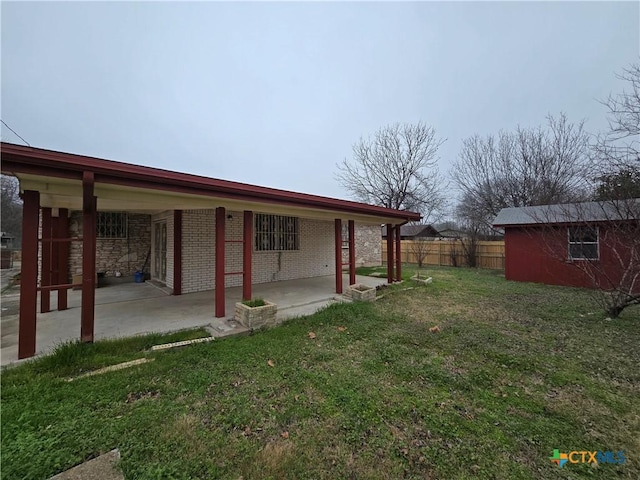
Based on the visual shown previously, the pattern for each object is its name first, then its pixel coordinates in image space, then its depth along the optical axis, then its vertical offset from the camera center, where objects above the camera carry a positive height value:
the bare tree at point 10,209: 18.18 +2.99
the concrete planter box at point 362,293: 6.43 -1.18
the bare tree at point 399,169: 19.59 +5.88
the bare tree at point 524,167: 15.27 +4.97
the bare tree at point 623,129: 7.02 +3.38
